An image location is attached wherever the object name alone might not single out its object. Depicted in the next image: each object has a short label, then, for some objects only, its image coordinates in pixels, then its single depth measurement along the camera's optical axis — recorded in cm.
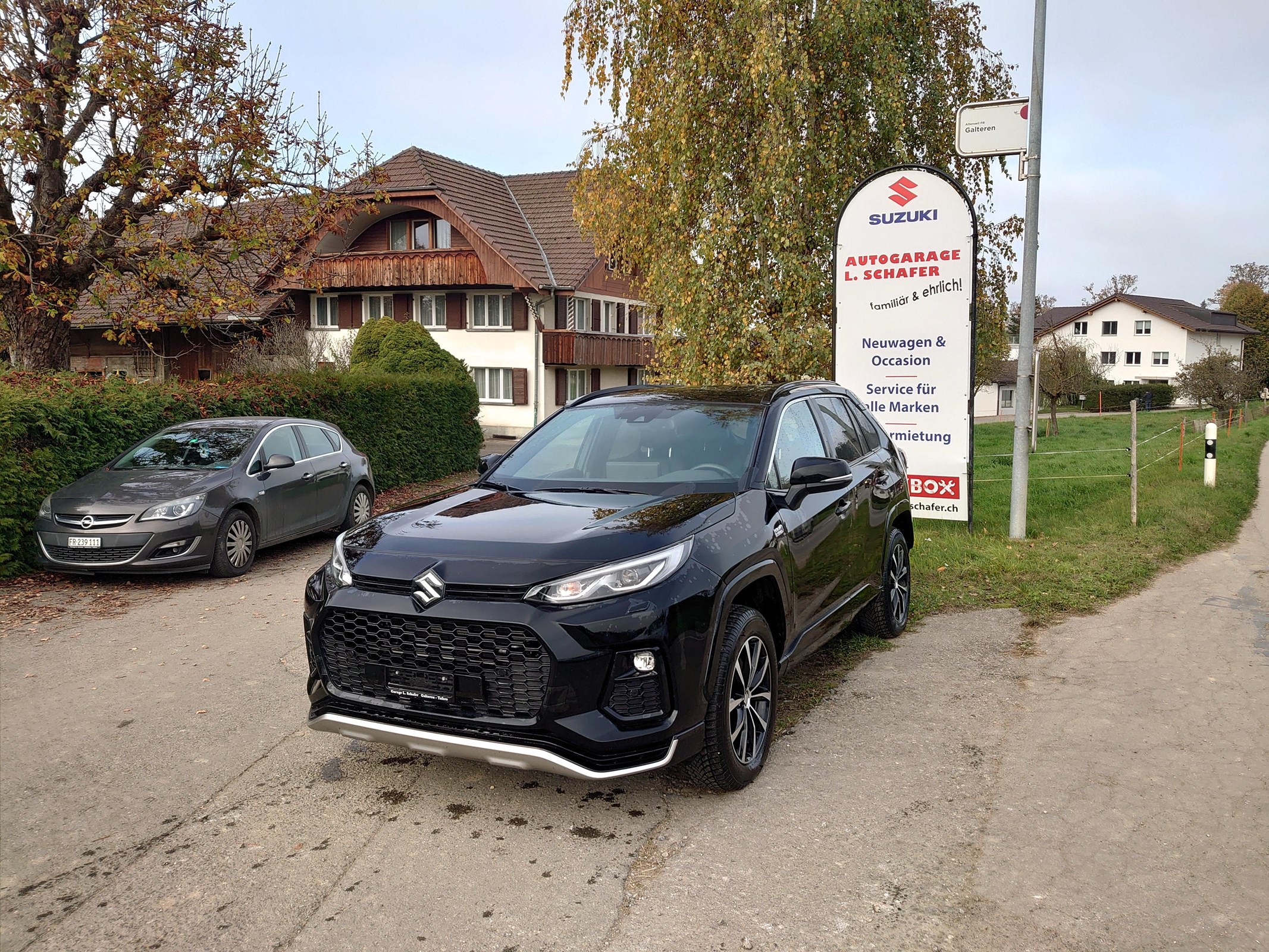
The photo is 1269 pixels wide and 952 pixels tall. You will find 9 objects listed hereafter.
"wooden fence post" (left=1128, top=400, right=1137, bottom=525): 1134
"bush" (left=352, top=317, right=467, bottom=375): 2581
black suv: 380
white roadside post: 1538
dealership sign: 1072
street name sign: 1037
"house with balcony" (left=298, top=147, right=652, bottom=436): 3638
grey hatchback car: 906
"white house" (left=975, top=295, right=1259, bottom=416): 8256
